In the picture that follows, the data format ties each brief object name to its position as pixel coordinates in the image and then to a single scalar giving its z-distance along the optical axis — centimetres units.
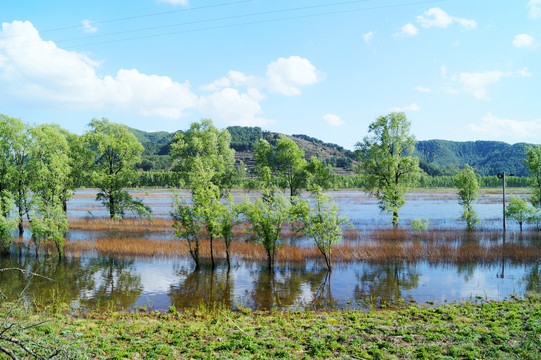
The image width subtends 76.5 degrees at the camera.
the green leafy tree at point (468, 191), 3812
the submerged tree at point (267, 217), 2273
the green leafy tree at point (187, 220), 2344
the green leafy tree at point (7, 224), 2562
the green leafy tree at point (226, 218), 2311
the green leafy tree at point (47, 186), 2527
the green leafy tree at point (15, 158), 2981
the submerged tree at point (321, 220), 2242
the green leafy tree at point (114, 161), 4194
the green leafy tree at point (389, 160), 3891
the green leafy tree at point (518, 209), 3631
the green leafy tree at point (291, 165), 4875
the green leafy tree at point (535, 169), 3669
